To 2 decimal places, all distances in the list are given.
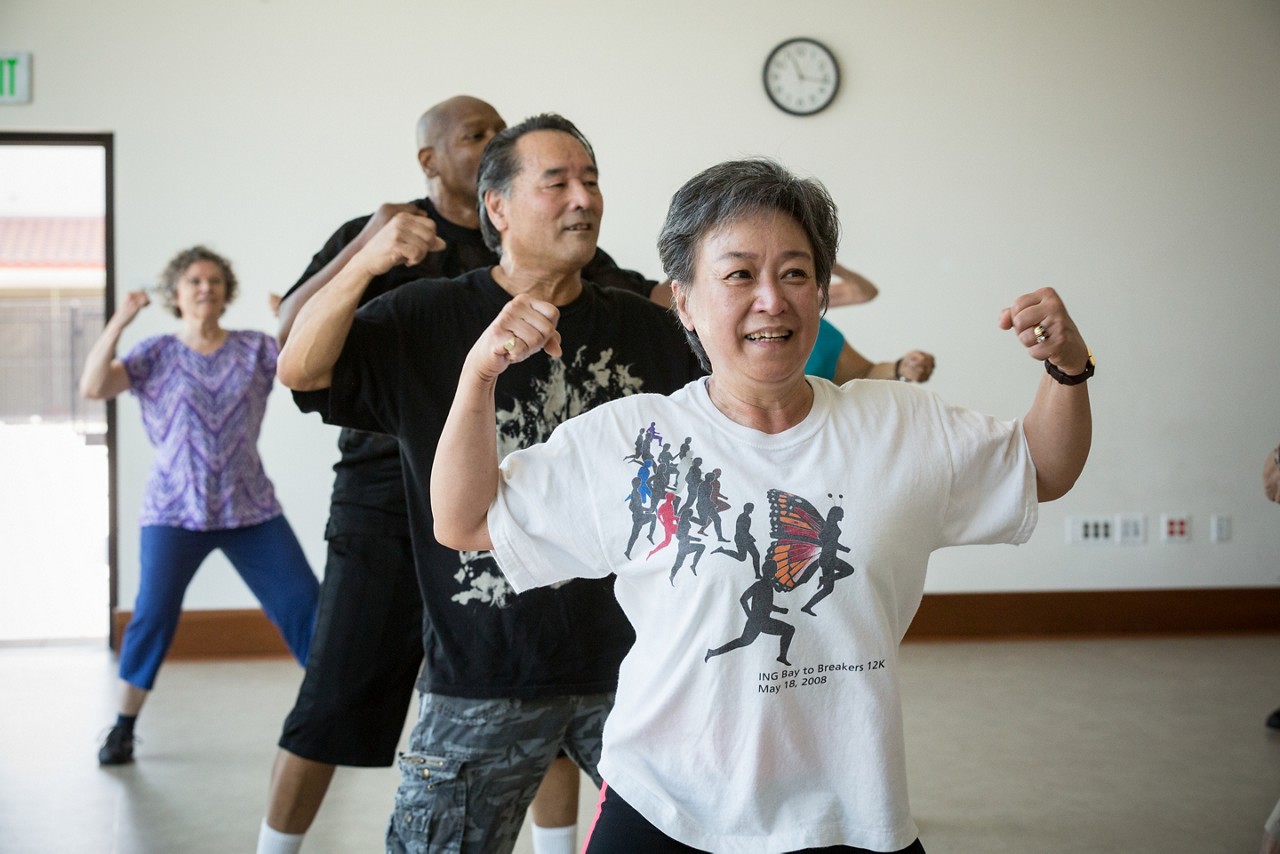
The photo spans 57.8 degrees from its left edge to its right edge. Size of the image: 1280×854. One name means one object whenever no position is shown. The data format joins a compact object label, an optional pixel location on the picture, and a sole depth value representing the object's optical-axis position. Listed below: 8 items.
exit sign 5.18
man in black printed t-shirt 1.82
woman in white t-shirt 1.33
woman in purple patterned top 3.74
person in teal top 3.15
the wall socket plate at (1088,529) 5.54
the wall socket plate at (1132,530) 5.55
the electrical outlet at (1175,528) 5.57
